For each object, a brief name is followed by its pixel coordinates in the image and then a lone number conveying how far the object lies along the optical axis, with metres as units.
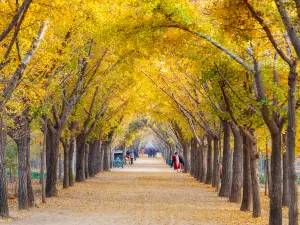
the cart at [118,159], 77.19
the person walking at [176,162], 59.14
